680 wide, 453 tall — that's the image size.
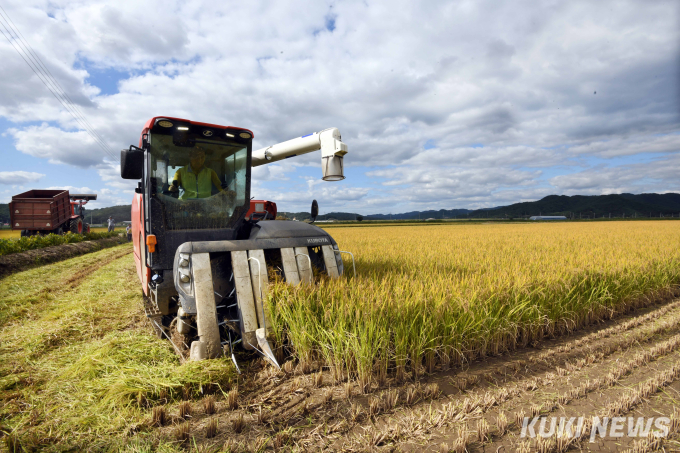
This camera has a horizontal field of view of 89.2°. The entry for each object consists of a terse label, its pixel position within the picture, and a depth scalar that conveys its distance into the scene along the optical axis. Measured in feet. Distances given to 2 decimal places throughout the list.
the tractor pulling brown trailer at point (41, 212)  53.42
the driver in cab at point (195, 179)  14.25
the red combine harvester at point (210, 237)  11.46
